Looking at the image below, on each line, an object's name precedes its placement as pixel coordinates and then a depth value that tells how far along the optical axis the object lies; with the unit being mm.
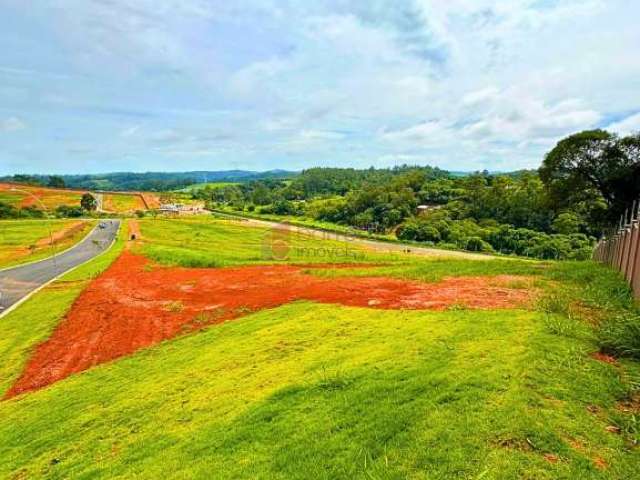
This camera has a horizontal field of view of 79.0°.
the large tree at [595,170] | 20344
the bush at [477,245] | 73062
